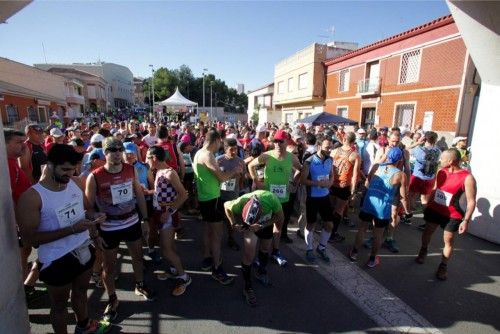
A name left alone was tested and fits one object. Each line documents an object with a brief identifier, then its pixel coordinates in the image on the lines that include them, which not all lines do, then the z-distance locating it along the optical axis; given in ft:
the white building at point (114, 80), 196.13
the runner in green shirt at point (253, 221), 11.06
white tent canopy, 69.98
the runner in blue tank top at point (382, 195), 13.58
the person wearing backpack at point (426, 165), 19.03
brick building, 43.68
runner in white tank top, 7.75
